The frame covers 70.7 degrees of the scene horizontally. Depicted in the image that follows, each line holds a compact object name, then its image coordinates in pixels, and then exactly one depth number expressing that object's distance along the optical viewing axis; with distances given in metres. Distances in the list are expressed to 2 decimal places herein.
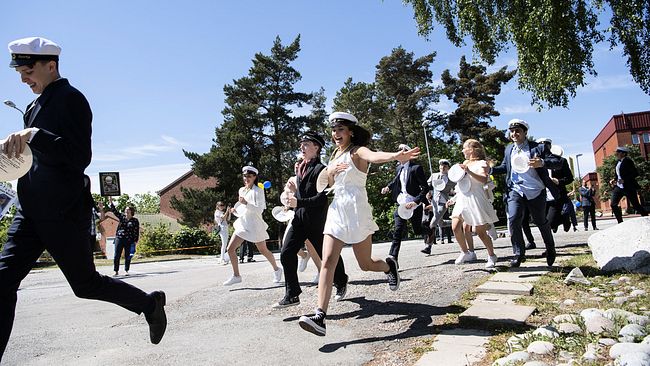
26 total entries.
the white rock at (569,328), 3.35
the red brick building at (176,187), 66.12
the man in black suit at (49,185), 2.94
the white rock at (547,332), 3.24
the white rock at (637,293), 4.30
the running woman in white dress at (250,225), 7.62
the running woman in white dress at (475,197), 6.75
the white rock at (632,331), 3.05
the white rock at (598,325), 3.29
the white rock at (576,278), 4.98
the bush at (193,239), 30.58
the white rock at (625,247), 5.42
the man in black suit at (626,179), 10.59
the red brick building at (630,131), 47.66
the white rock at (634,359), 2.51
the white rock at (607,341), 3.00
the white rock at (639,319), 3.34
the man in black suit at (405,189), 7.67
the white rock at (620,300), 4.07
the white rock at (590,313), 3.47
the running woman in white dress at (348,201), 4.07
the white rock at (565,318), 3.58
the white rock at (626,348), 2.67
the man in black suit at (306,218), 5.11
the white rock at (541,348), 2.99
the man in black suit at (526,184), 6.05
